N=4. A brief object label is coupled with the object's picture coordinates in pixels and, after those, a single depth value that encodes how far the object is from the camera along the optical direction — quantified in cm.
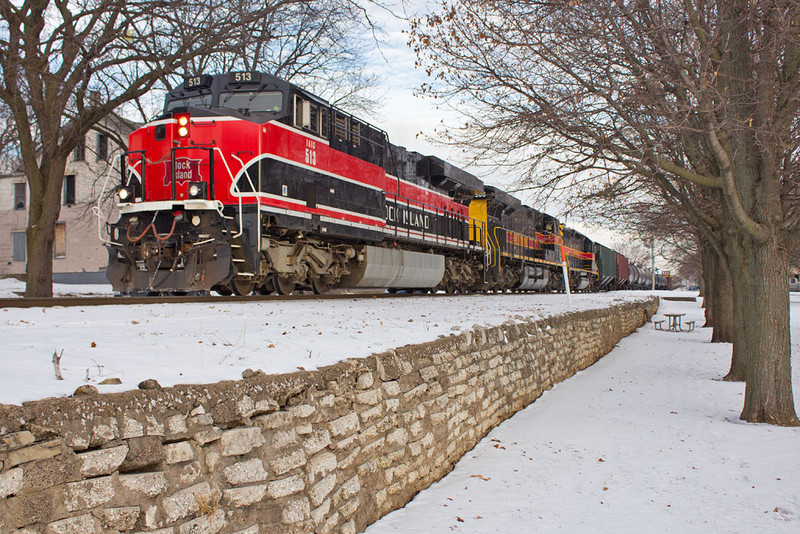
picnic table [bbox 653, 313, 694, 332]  2185
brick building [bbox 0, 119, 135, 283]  3366
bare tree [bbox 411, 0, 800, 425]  742
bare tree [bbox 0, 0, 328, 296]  1268
